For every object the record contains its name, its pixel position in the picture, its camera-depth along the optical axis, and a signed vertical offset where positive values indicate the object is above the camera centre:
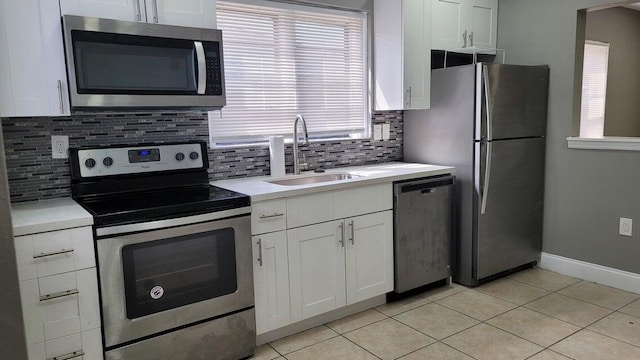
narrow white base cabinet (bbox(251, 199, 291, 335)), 2.41 -0.78
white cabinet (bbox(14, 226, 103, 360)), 1.80 -0.69
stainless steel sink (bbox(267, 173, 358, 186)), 3.01 -0.41
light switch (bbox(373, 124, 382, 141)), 3.64 -0.12
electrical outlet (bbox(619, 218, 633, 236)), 3.20 -0.81
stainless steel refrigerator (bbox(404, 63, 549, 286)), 3.21 -0.28
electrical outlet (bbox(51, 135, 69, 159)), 2.34 -0.11
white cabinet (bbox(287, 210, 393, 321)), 2.61 -0.88
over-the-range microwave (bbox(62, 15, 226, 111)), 2.06 +0.28
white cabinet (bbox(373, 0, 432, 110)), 3.25 +0.48
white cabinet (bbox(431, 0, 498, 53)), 3.42 +0.72
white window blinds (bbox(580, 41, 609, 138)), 4.82 +0.26
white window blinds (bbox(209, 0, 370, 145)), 2.95 +0.34
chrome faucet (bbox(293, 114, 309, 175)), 3.04 -0.22
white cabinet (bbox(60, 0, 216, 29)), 2.10 +0.55
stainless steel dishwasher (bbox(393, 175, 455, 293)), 3.03 -0.79
